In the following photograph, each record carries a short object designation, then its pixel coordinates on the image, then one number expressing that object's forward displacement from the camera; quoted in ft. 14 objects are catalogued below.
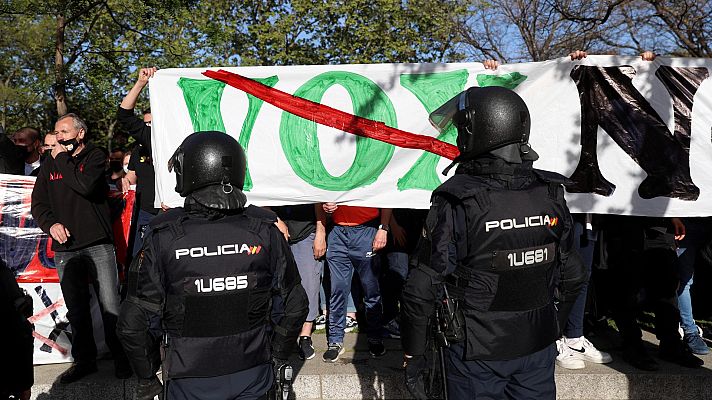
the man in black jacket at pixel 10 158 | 20.13
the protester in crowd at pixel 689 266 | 18.11
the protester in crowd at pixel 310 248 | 17.95
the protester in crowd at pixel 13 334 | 11.30
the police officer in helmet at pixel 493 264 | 9.81
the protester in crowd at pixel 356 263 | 17.53
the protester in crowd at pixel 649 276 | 17.20
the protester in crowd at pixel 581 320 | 17.01
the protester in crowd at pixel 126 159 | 24.82
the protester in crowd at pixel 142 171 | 18.28
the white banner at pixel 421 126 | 17.24
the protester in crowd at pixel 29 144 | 22.68
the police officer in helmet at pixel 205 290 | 9.48
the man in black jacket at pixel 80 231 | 16.10
